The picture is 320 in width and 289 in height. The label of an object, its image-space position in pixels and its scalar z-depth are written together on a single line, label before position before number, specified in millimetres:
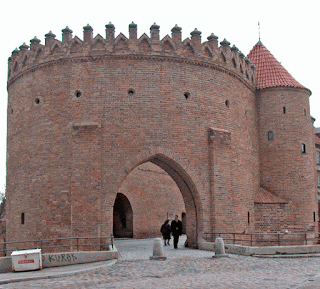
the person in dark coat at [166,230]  20203
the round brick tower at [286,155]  22219
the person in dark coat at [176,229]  18734
